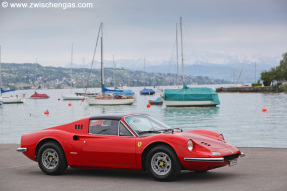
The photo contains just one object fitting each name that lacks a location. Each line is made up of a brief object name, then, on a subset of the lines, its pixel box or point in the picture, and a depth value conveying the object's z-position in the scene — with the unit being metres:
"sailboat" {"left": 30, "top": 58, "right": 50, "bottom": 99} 147.44
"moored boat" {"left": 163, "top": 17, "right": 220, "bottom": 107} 66.75
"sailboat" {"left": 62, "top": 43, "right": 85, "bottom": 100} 116.57
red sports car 8.38
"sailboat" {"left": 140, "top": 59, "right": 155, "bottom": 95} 168.59
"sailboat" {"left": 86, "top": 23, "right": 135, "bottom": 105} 77.56
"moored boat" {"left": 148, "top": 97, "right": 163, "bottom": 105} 80.25
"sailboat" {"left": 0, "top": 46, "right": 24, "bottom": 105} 99.61
